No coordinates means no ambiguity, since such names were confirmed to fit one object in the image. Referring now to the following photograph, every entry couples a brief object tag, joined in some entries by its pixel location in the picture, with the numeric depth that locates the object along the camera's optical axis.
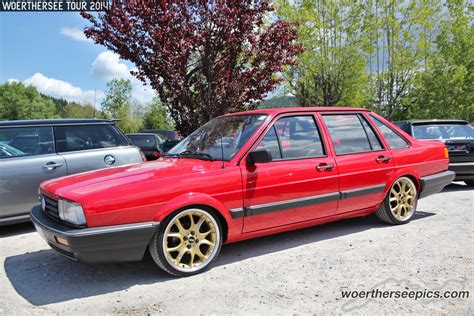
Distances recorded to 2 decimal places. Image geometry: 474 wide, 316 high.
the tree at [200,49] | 7.31
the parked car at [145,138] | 13.55
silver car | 4.78
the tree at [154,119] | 59.78
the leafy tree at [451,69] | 18.14
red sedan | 3.04
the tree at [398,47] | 17.59
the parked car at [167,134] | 16.41
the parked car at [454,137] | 7.18
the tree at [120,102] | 56.62
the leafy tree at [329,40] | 16.89
